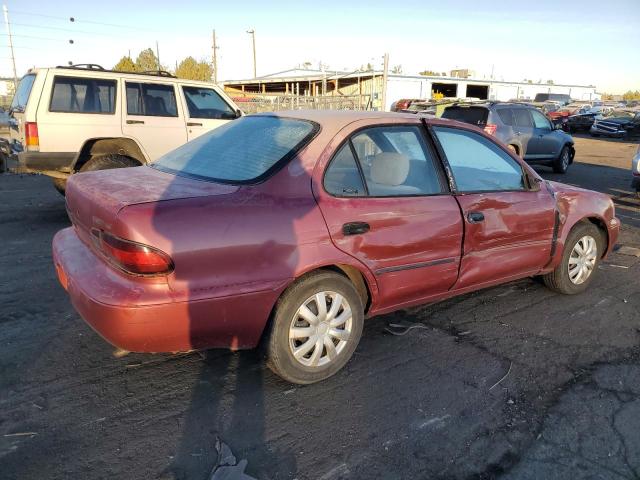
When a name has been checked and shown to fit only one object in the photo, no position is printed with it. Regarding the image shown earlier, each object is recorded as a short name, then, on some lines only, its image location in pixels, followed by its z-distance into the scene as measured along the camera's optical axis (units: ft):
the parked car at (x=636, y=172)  30.32
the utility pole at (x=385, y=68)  57.47
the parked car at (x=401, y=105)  93.76
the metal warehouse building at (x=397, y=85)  144.66
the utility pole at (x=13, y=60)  121.39
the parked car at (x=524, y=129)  41.19
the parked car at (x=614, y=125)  92.27
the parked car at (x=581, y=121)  104.78
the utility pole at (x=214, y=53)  147.17
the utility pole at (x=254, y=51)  194.64
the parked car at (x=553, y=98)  144.66
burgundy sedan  8.55
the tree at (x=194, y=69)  171.42
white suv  22.17
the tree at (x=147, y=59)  177.06
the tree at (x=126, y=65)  154.91
